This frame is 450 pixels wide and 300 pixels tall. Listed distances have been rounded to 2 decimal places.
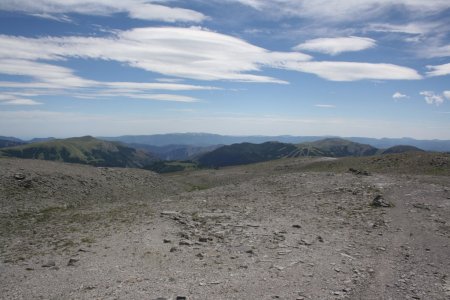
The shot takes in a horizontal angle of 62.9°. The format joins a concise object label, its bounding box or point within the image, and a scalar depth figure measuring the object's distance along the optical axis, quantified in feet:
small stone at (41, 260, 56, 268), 52.51
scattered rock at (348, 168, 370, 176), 149.89
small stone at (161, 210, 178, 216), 87.25
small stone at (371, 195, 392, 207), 92.56
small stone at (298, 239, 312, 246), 62.95
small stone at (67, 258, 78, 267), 53.06
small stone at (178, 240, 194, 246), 62.80
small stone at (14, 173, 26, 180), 119.98
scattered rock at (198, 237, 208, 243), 64.54
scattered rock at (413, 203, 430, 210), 90.38
